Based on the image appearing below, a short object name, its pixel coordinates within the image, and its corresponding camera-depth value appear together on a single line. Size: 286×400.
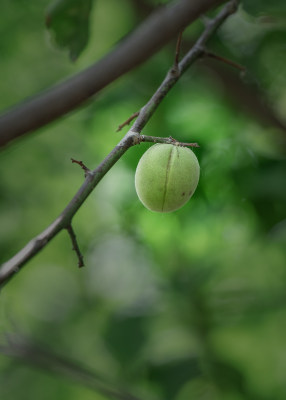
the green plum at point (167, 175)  0.82
